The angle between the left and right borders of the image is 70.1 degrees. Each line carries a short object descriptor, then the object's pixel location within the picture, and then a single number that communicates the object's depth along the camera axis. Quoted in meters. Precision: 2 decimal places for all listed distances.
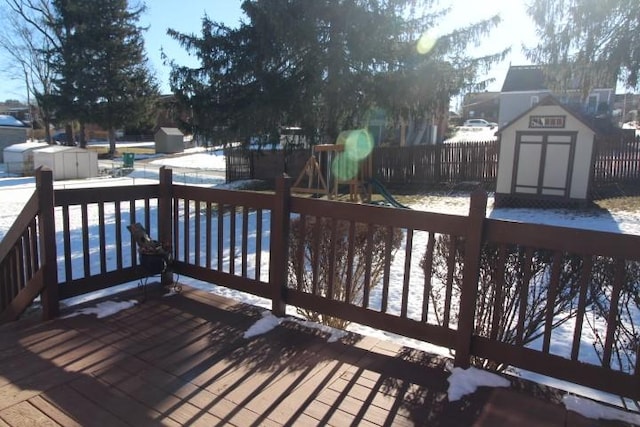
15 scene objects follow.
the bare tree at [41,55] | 29.81
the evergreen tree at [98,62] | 28.50
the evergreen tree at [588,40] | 12.77
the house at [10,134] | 28.84
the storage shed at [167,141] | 37.12
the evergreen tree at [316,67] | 12.76
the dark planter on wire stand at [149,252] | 3.90
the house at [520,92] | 29.78
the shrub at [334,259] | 3.20
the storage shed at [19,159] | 20.59
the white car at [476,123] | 46.82
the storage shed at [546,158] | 10.65
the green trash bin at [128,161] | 22.97
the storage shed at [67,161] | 19.16
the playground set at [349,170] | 11.30
